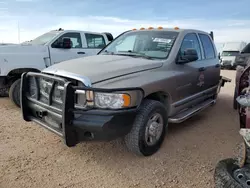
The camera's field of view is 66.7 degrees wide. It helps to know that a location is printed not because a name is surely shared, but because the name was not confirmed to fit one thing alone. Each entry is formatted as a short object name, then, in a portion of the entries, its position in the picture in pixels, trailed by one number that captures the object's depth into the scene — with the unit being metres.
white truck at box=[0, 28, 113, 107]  4.67
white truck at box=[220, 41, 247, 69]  13.96
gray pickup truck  2.23
